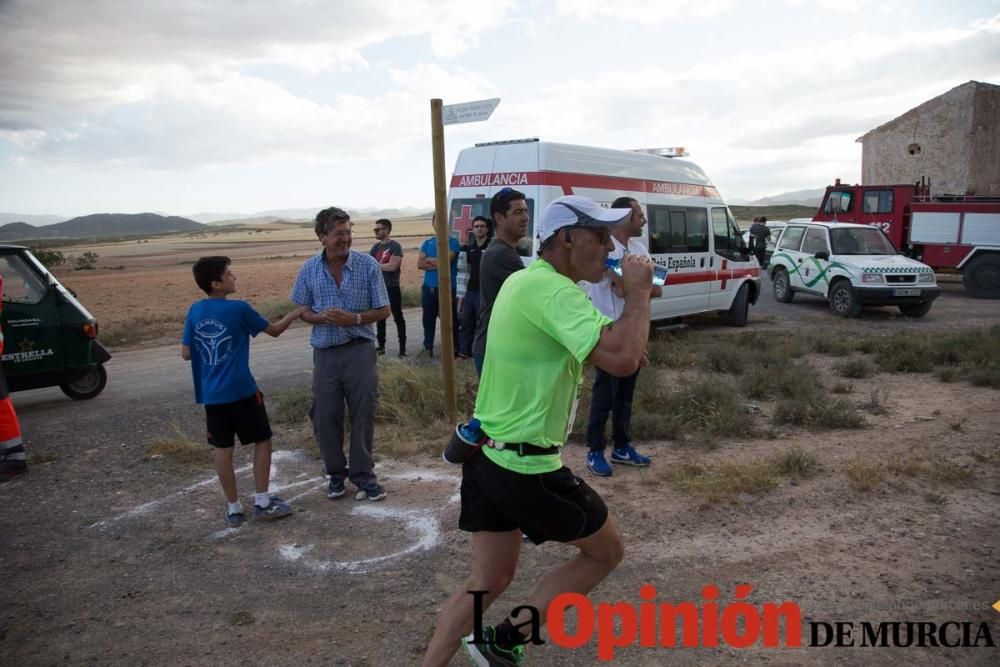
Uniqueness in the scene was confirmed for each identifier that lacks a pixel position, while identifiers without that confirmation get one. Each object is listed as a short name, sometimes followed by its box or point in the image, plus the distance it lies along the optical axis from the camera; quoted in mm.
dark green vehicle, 7477
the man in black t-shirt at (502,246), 4520
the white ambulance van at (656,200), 8141
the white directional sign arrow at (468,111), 5266
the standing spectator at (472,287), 6855
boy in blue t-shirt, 4266
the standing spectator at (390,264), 9422
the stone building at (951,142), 28172
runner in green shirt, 2332
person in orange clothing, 5395
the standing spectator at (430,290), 9047
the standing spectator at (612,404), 4535
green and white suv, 12672
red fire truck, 15852
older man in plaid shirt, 4566
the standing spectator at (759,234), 18811
